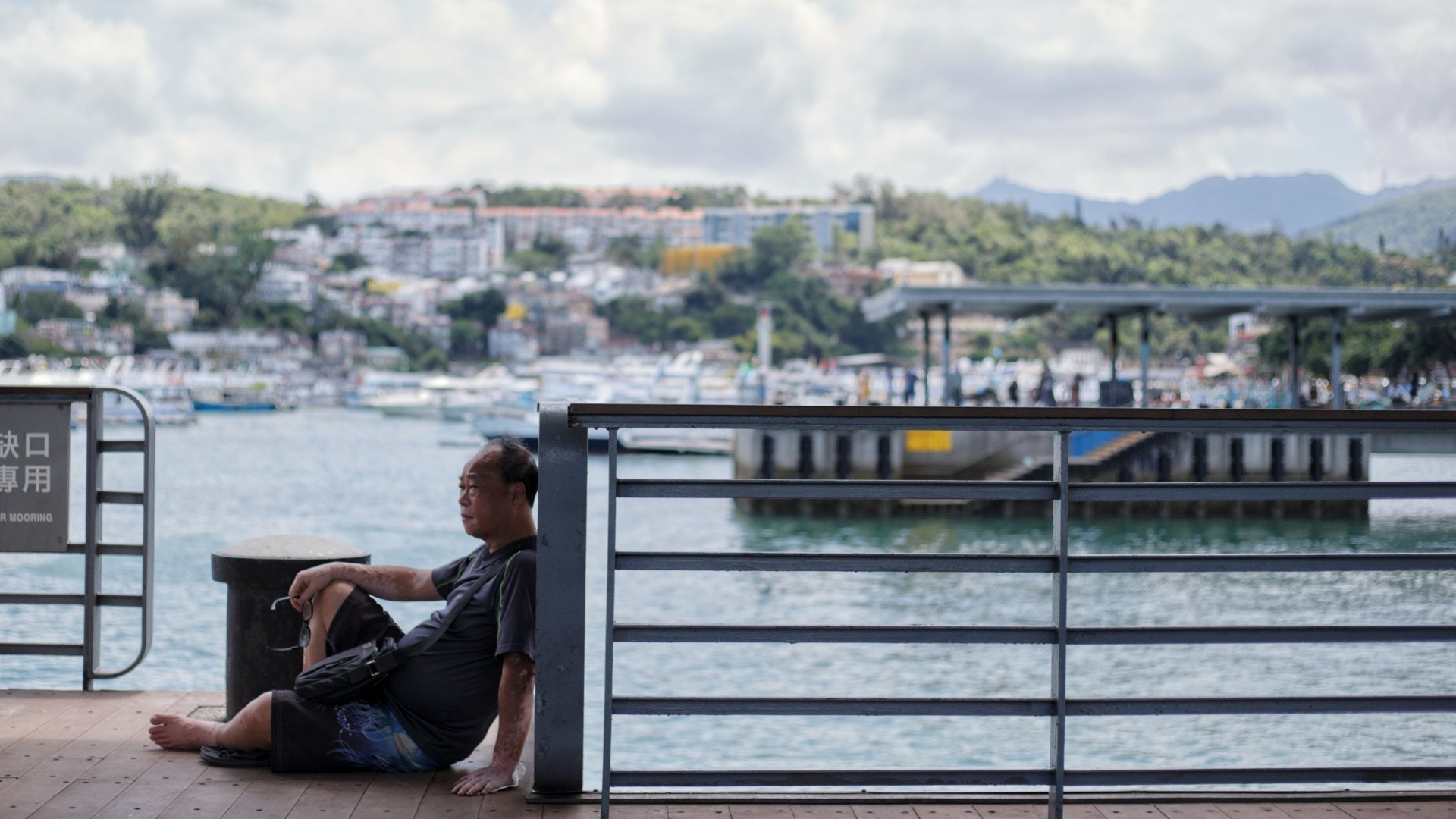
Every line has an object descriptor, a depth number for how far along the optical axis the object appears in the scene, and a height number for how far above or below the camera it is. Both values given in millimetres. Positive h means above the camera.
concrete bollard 4594 -649
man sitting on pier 3998 -734
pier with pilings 32406 -668
